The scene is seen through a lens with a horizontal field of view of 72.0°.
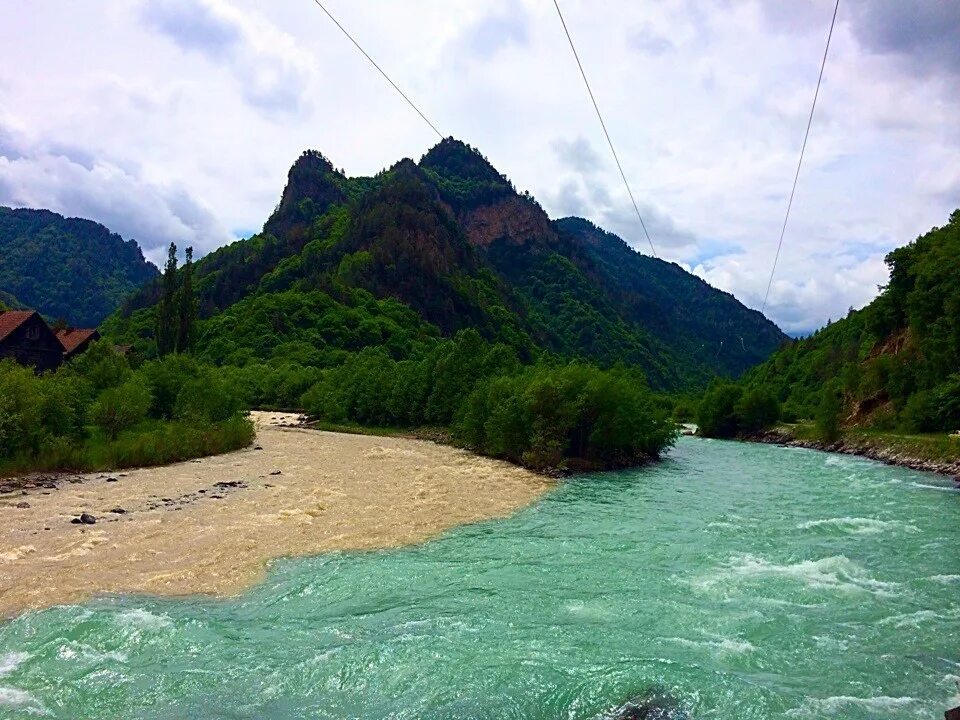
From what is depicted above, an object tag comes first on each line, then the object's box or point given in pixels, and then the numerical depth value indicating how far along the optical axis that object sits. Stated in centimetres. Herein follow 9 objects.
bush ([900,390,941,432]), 5363
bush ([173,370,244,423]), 4428
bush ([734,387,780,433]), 8238
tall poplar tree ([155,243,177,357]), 7825
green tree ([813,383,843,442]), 6531
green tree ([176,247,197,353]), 7988
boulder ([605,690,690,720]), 951
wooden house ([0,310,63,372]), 5791
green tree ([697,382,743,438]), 8406
